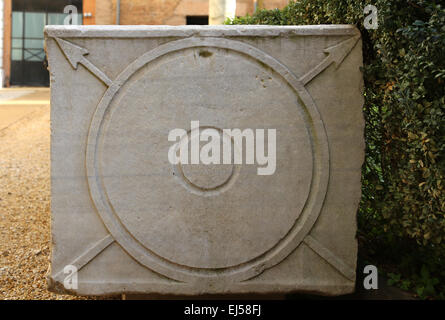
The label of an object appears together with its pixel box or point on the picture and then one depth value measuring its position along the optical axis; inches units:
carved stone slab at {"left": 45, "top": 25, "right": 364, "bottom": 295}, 87.6
